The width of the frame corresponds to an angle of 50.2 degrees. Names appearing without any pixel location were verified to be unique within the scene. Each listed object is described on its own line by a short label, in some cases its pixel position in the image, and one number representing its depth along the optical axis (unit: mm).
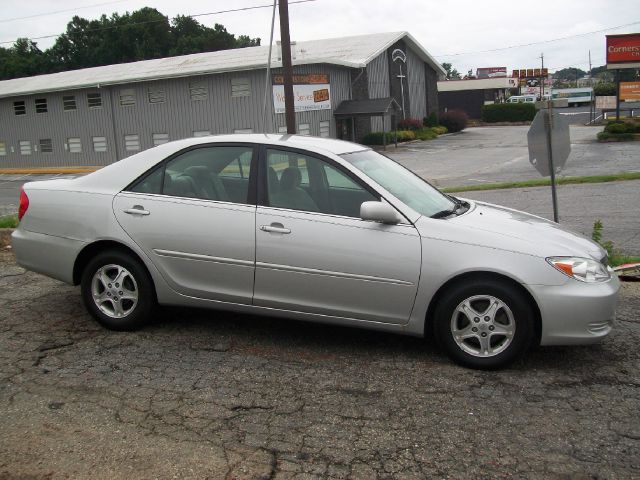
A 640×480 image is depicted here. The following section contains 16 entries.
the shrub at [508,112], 59375
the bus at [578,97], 95688
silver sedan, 4461
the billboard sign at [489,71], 121000
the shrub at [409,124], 46562
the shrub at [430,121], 52062
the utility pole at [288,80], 18031
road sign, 7574
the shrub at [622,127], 35625
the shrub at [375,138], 39781
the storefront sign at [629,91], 41656
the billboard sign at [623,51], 40781
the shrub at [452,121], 53375
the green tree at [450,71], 144525
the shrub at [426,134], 46188
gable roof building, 33688
